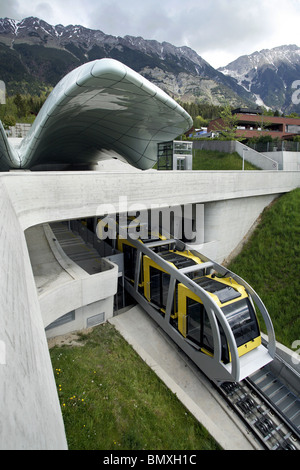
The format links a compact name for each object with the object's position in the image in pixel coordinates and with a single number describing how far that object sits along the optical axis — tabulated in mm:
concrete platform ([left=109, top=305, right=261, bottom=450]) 7243
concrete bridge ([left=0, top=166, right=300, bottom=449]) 1780
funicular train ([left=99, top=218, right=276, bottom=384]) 7762
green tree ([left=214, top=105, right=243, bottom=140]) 34294
